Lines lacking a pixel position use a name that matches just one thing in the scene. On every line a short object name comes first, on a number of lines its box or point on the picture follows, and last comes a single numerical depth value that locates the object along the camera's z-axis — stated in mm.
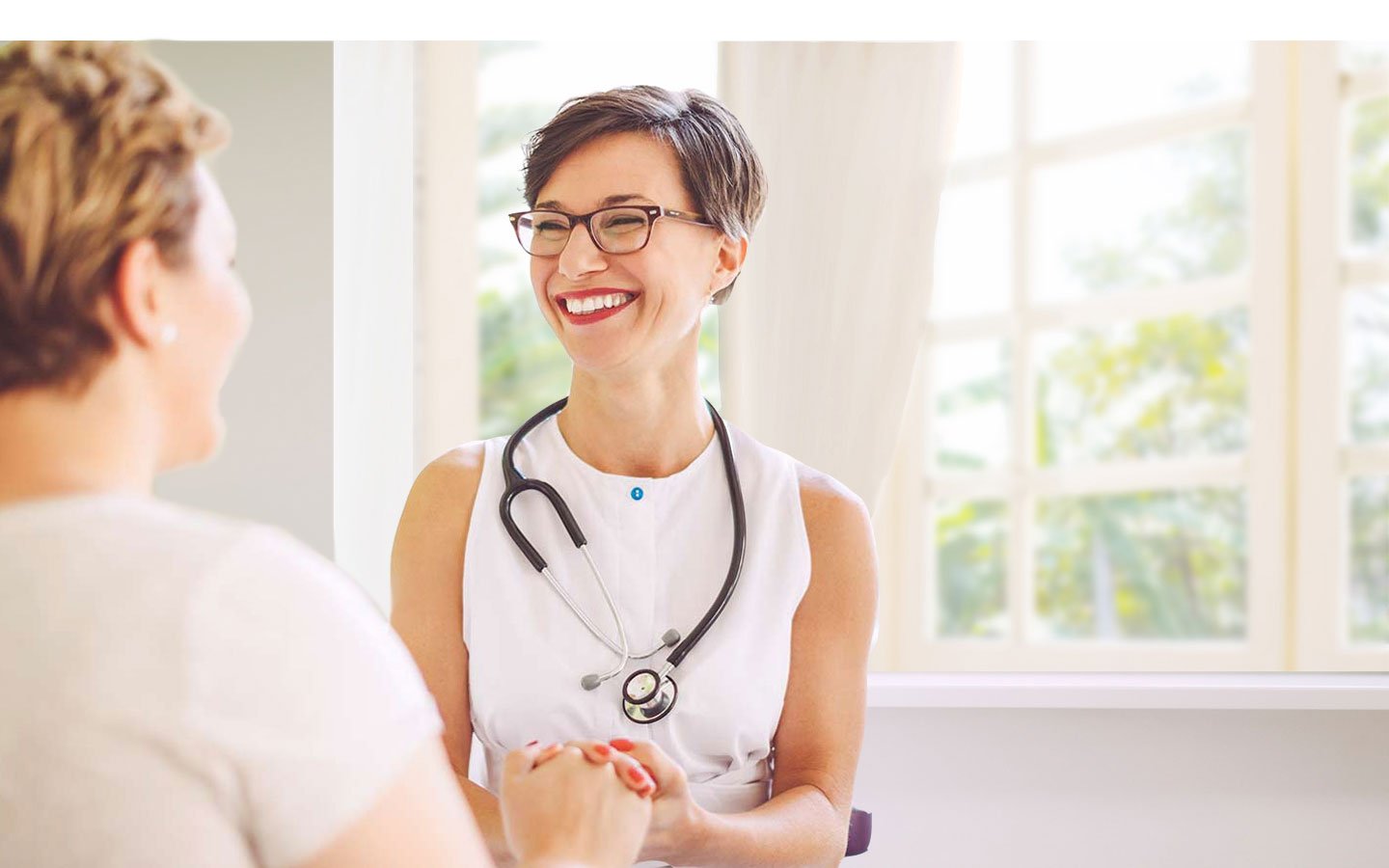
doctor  1369
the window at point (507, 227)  3928
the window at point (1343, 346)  3125
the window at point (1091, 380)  3389
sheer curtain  2465
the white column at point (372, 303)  2428
